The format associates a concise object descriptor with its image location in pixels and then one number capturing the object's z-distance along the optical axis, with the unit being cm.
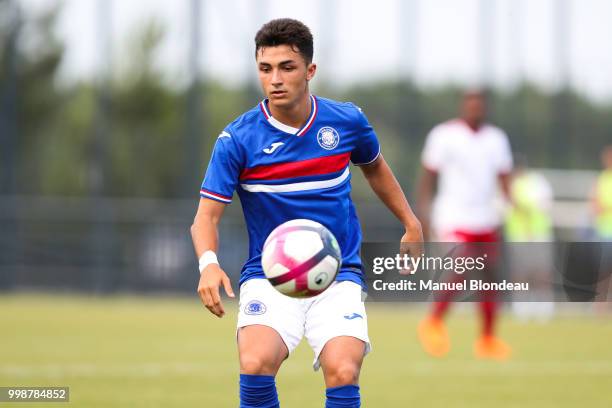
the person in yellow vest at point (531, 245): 1841
